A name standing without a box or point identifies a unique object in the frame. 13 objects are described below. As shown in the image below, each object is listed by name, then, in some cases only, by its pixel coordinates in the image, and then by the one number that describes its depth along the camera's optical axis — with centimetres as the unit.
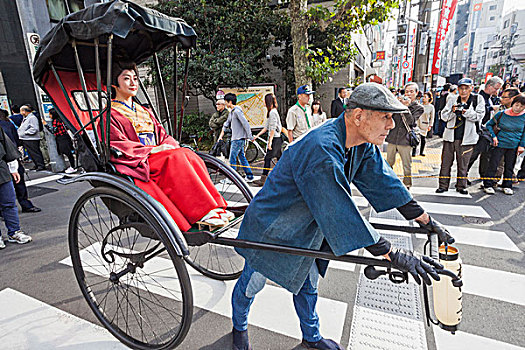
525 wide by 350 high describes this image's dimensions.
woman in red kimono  222
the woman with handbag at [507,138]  517
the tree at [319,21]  789
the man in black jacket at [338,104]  801
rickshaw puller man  149
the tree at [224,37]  970
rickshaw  193
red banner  1346
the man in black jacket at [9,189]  376
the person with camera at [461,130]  513
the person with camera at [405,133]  516
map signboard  972
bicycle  862
